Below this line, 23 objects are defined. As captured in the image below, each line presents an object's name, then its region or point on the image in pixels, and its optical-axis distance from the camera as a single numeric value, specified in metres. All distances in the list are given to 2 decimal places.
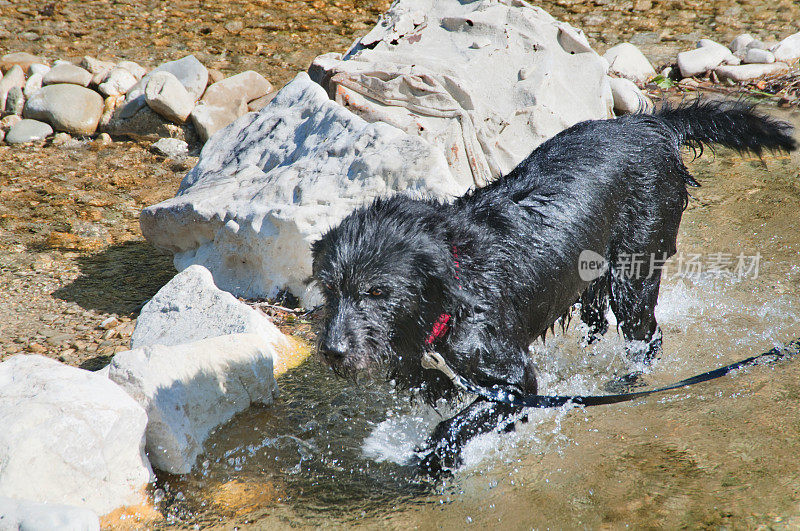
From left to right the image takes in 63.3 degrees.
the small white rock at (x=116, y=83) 8.02
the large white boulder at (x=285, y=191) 4.54
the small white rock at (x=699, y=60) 8.39
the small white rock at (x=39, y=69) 8.20
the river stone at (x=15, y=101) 7.90
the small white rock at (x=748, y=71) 8.14
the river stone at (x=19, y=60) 8.51
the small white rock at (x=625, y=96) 7.38
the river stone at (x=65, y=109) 7.71
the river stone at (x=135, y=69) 8.30
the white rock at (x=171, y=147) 7.47
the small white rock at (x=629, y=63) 8.34
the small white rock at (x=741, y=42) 8.79
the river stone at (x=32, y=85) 7.99
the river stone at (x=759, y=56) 8.29
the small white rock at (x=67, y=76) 8.02
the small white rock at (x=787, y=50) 8.34
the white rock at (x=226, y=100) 7.53
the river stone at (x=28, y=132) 7.51
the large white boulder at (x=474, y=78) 5.83
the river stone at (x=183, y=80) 7.77
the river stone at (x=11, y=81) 7.94
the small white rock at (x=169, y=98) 7.59
